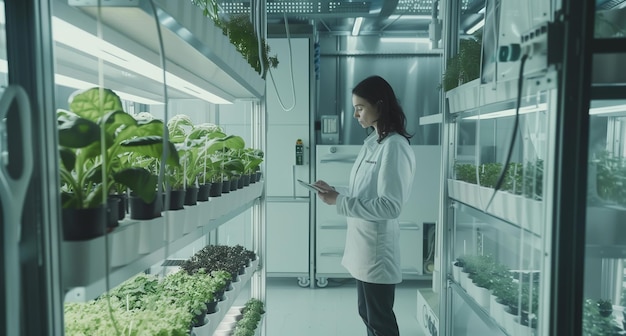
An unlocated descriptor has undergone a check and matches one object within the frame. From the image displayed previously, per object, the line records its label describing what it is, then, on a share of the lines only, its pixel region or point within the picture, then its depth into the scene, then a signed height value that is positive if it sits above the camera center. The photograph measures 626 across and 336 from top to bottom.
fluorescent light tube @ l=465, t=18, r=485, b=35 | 4.11 +1.18
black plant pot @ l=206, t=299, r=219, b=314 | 1.59 -0.60
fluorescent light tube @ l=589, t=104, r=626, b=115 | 1.25 +0.12
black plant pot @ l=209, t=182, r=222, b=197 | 1.59 -0.16
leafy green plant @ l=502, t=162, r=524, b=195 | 1.57 -0.12
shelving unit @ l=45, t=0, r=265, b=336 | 0.79 +0.27
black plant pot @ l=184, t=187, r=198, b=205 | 1.33 -0.15
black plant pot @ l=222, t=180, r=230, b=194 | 1.70 -0.16
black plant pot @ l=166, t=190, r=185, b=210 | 1.20 -0.15
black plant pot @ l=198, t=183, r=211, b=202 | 1.46 -0.16
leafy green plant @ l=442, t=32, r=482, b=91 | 2.09 +0.42
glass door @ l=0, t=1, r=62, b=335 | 0.67 -0.02
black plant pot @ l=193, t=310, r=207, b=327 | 1.48 -0.60
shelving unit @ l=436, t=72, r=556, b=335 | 1.23 -0.17
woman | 2.19 -0.29
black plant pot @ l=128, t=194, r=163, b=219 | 0.99 -0.14
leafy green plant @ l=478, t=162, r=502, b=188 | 1.90 -0.12
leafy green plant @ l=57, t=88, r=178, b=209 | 0.77 +0.00
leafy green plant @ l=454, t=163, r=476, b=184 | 2.14 -0.13
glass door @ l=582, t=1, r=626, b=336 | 1.09 -0.12
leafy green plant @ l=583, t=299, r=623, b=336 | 1.31 -0.54
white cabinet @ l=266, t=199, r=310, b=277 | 4.21 -0.87
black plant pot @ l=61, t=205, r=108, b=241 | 0.76 -0.14
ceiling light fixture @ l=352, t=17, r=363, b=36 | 4.27 +1.25
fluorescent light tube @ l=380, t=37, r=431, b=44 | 4.82 +1.20
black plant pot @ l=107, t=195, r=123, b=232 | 0.88 -0.14
